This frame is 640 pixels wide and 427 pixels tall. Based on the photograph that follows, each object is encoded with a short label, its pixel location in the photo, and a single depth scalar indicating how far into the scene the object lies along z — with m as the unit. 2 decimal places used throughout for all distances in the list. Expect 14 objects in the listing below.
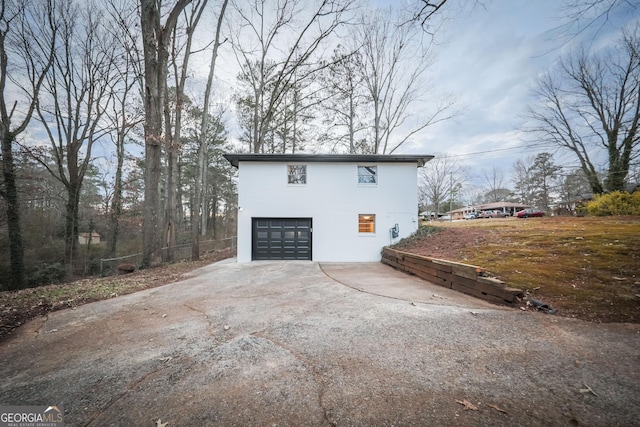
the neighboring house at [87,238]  14.57
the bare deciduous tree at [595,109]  15.62
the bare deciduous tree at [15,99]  9.12
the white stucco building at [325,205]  9.81
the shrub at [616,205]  11.10
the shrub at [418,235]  9.23
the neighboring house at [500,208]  35.19
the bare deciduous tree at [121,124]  10.10
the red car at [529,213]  21.19
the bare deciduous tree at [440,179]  26.97
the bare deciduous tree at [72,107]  10.51
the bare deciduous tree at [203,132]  9.98
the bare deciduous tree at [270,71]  10.61
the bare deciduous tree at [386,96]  13.76
